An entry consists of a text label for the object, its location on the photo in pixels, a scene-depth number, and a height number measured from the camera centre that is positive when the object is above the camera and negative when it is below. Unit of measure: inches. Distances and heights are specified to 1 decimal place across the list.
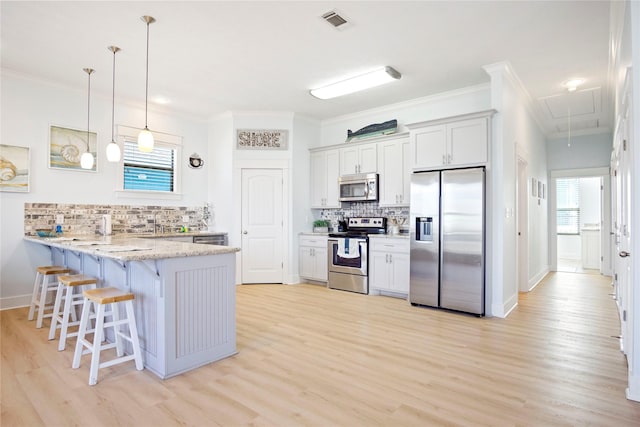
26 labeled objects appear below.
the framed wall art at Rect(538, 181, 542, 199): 257.9 +20.4
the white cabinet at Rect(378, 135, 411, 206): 206.4 +27.3
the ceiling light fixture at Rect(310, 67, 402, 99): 168.4 +67.7
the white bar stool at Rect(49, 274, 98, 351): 116.9 -28.3
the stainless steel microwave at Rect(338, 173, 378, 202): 217.9 +18.9
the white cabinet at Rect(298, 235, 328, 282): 227.8 -26.7
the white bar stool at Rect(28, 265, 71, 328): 141.1 -29.6
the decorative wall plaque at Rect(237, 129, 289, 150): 234.7 +51.6
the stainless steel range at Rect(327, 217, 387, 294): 207.5 -22.9
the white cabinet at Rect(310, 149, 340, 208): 237.1 +26.6
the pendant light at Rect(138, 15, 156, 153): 132.3 +28.4
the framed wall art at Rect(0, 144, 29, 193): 165.3 +22.6
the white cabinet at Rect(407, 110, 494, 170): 164.7 +36.8
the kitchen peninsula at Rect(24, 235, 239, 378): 97.9 -24.0
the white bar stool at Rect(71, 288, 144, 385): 94.7 -30.7
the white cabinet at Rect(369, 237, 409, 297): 192.2 -26.9
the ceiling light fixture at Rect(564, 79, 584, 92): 180.3 +69.2
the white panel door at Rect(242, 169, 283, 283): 232.5 -6.1
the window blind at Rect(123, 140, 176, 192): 210.7 +29.9
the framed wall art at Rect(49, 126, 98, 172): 180.5 +36.6
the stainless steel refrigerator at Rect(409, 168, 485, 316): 161.2 -10.5
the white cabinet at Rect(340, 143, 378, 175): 219.8 +36.9
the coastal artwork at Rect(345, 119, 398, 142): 213.8 +54.2
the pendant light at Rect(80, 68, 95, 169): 160.2 +25.8
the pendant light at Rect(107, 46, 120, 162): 145.4 +27.3
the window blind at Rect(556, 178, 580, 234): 358.0 +12.6
